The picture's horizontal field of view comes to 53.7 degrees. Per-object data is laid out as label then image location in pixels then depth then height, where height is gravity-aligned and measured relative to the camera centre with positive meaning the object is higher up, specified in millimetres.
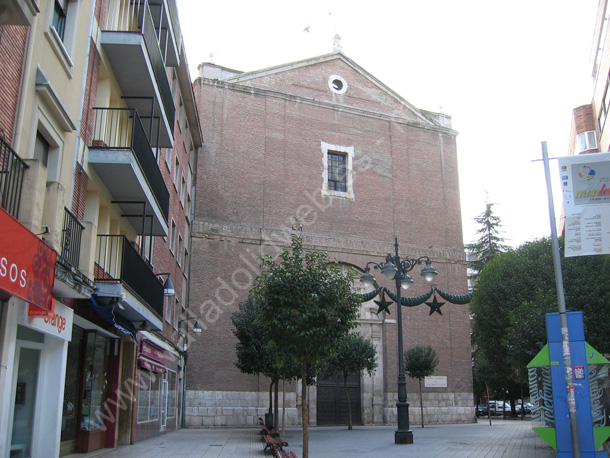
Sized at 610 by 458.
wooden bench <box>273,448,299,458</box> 10289 -1358
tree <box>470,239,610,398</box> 19594 +2681
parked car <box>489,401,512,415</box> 52962 -3006
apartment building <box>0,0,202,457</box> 7738 +2476
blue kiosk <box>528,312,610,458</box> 11500 -411
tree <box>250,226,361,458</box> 11008 +1225
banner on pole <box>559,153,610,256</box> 10867 +3093
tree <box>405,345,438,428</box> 28906 +559
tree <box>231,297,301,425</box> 20578 +833
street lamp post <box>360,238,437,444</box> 16828 +1538
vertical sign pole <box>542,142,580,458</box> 10023 +959
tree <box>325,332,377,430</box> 25781 +670
